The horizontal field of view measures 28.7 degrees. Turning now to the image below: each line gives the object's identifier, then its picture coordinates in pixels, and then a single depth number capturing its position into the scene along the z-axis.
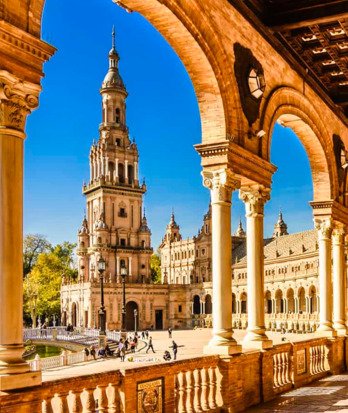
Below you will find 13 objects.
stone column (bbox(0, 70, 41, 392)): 5.95
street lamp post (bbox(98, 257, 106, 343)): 32.78
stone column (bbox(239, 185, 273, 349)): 11.68
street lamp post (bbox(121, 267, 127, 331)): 36.41
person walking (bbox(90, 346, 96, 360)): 36.78
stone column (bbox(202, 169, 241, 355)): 9.98
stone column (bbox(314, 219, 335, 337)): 15.78
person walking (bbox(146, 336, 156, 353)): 42.78
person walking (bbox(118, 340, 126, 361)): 34.97
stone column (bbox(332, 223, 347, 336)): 16.45
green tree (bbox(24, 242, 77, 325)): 86.62
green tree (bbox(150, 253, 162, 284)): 116.25
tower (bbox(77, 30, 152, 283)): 84.75
